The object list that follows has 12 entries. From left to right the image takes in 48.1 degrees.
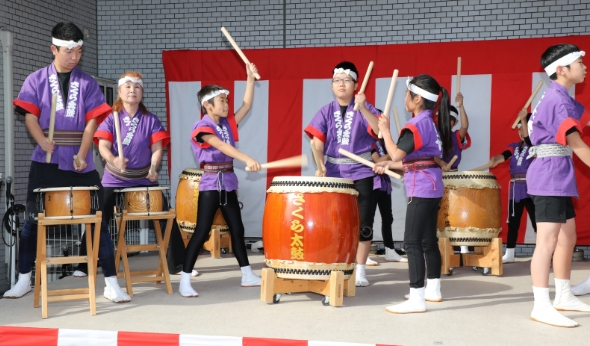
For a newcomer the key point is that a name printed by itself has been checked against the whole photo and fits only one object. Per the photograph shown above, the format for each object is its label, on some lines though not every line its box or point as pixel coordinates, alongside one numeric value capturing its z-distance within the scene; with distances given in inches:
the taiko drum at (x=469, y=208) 177.0
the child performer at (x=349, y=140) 155.5
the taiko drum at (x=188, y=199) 207.3
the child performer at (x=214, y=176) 148.7
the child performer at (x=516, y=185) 202.4
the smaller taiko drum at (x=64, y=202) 130.9
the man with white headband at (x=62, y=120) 140.6
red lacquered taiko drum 134.0
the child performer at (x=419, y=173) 129.6
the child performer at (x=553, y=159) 119.9
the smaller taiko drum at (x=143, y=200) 149.6
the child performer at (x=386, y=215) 198.8
